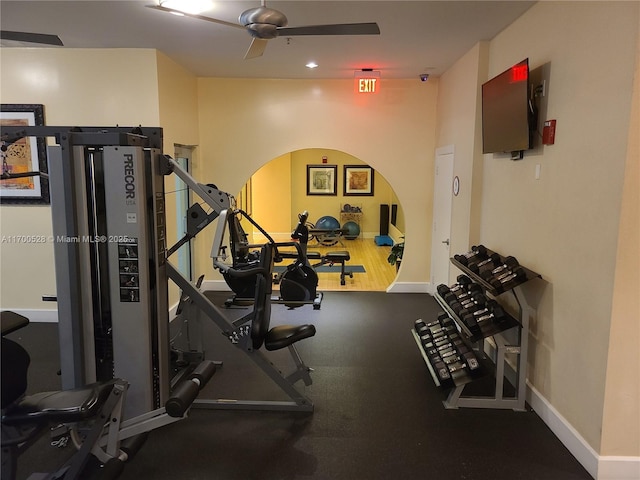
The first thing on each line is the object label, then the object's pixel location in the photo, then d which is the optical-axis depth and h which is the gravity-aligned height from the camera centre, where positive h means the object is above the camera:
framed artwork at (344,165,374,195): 10.28 +0.35
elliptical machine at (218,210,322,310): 5.08 -1.05
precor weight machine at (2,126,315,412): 2.34 -0.33
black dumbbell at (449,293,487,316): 3.15 -0.78
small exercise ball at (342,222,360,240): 10.03 -0.79
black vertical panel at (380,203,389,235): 10.27 -0.53
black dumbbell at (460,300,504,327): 2.96 -0.80
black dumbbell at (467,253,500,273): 3.23 -0.50
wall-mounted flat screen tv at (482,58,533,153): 2.91 +0.61
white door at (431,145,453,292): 5.08 -0.25
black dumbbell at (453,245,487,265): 3.53 -0.48
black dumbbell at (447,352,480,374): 2.92 -1.12
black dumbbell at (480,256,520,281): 2.99 -0.49
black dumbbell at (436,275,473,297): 3.54 -0.74
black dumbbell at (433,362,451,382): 2.96 -1.18
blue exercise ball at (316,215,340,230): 9.38 -0.62
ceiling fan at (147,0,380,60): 2.27 +0.91
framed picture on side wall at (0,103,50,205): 4.31 +0.31
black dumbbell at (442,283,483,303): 3.36 -0.75
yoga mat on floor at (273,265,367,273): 7.24 -1.23
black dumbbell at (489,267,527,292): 2.80 -0.53
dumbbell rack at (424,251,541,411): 2.87 -1.02
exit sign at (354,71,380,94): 5.15 +1.34
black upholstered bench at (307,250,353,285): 6.26 -0.89
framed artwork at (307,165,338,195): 10.30 +0.35
